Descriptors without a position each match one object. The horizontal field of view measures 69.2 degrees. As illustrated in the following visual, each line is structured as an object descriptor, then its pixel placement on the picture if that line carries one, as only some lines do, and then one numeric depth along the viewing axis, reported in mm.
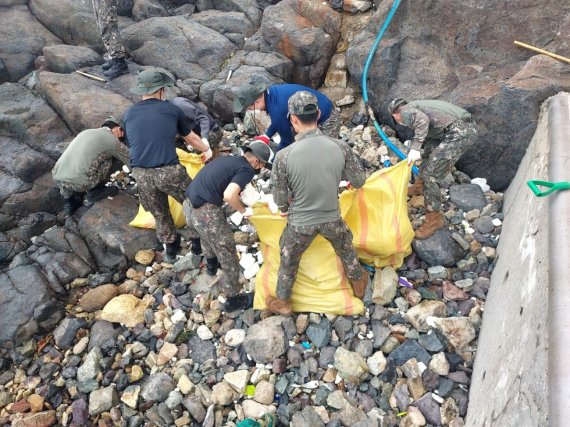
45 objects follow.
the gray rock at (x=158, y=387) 3779
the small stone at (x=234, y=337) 4113
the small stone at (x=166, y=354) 4105
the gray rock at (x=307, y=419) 3322
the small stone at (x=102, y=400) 3789
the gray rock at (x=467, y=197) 5000
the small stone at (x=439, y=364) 3508
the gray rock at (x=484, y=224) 4711
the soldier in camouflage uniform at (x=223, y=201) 3809
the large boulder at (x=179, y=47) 7742
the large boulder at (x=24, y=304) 4488
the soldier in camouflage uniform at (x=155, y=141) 4395
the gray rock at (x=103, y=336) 4344
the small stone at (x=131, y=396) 3807
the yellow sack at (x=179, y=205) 5188
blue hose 5920
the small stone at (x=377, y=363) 3662
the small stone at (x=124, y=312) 4512
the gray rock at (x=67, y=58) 7414
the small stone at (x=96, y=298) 4730
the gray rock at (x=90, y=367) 4086
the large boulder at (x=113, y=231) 5148
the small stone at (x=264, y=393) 3594
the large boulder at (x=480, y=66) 4805
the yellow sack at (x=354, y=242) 4059
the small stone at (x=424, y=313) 3850
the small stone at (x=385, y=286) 4082
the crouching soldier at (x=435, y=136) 4305
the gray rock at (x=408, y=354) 3643
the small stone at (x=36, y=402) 3928
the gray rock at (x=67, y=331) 4473
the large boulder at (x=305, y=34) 7188
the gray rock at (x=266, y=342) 3865
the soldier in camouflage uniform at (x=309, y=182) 3295
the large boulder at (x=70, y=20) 8414
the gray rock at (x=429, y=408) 3266
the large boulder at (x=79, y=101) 6293
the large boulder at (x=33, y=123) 6121
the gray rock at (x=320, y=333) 3908
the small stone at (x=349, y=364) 3598
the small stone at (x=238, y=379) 3715
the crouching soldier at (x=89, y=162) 4969
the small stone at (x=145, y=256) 5156
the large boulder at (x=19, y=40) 7727
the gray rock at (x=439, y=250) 4379
